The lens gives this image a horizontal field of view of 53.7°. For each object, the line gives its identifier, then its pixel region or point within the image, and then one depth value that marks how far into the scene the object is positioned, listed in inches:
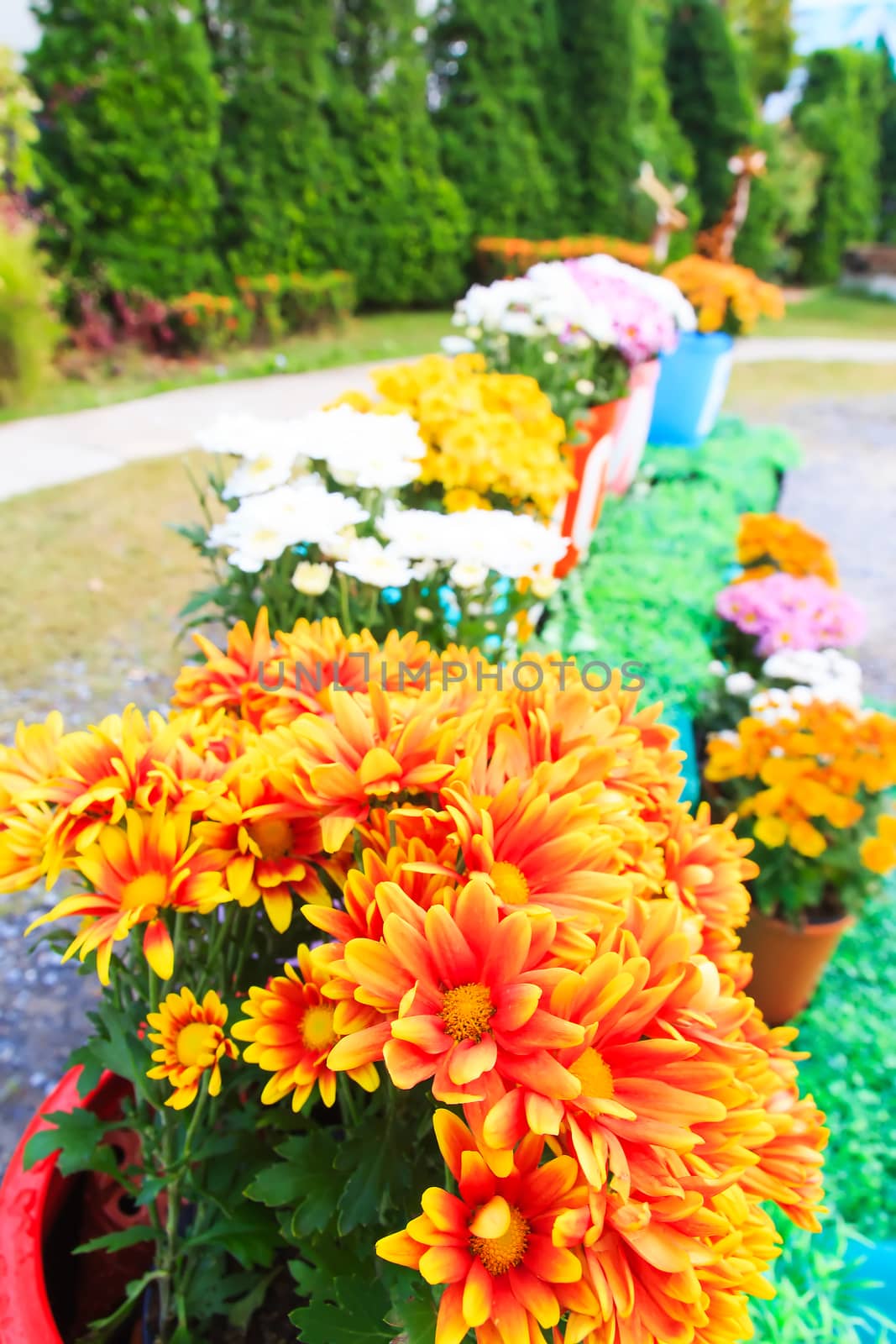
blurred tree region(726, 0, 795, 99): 561.9
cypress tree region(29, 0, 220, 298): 242.8
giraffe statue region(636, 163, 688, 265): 191.0
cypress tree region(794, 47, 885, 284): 596.1
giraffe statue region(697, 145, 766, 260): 215.8
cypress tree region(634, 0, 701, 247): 429.1
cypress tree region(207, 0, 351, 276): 287.3
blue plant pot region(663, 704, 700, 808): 78.9
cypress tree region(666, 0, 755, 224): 458.9
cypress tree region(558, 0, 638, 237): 386.9
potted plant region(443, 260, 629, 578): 100.6
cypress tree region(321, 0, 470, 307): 325.7
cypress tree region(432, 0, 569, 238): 366.6
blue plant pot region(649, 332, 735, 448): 165.6
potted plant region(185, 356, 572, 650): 50.6
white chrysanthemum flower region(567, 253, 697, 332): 130.3
